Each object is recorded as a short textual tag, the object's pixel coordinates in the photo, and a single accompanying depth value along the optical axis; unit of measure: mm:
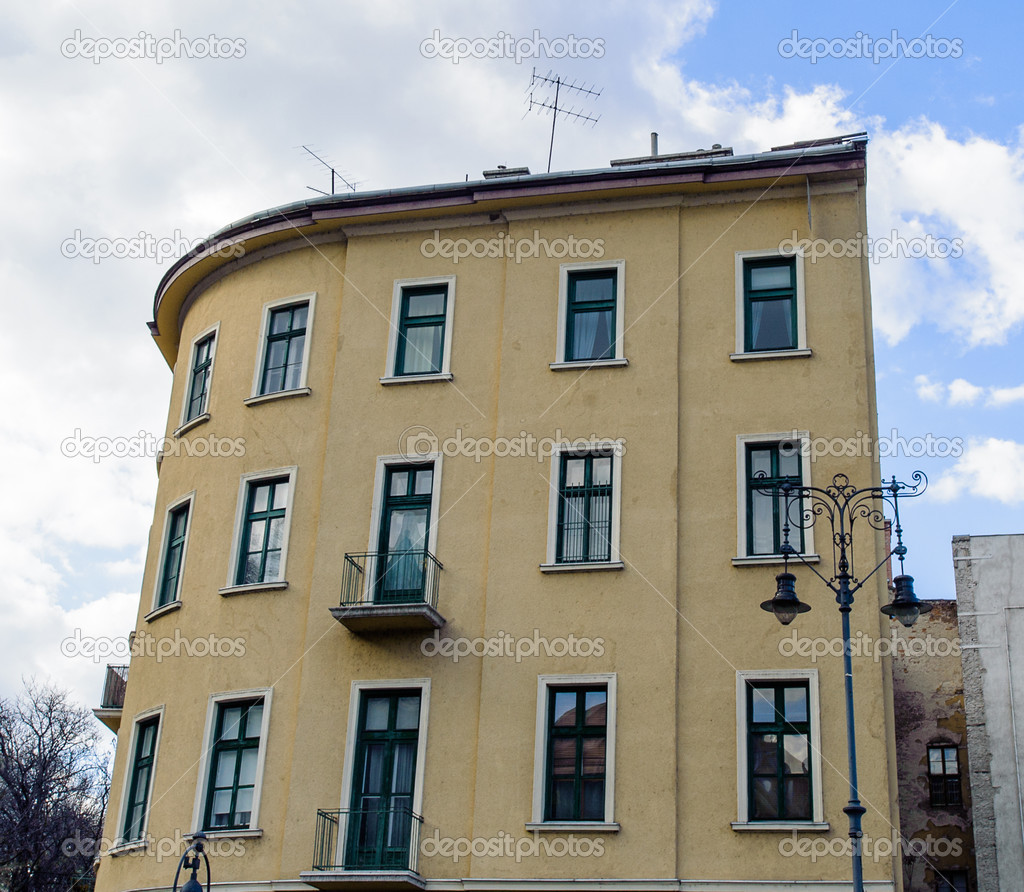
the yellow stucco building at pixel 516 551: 20219
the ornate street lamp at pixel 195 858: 17781
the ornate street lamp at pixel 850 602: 15484
